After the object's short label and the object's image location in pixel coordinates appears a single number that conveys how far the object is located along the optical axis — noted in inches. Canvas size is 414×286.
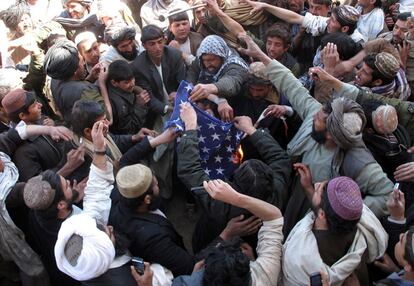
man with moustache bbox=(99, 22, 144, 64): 184.5
